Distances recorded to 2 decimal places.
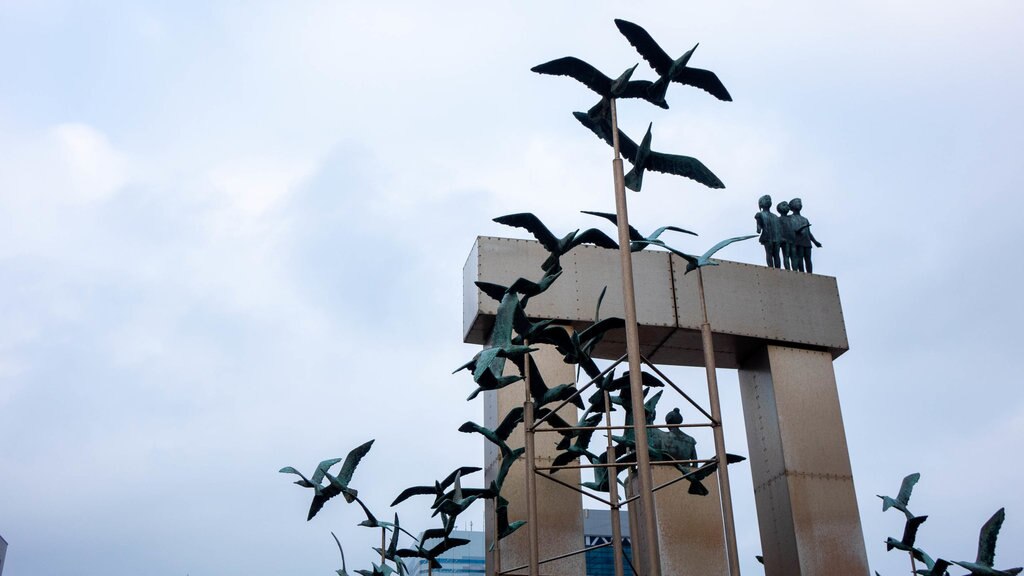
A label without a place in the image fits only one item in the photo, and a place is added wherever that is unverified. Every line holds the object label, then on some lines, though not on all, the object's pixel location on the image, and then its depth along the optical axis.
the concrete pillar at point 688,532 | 13.88
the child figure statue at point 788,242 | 16.52
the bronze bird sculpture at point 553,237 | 9.83
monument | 14.20
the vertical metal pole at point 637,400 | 7.57
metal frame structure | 7.65
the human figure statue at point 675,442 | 14.13
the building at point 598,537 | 76.16
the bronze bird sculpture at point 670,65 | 8.90
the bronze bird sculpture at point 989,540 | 12.23
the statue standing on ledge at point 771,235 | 16.50
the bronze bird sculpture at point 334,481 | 11.62
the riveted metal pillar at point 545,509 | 12.98
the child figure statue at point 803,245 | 16.52
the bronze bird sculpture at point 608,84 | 9.02
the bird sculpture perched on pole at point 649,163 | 9.42
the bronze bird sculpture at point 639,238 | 9.53
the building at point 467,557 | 89.75
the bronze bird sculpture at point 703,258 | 9.80
